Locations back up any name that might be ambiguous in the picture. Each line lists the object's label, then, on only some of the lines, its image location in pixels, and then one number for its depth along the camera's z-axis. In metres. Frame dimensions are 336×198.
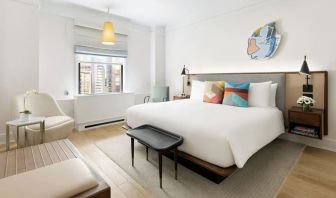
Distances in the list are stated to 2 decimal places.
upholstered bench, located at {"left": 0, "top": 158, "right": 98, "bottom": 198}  1.01
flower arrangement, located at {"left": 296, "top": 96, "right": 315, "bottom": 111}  2.58
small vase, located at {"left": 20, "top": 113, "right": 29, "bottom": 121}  2.38
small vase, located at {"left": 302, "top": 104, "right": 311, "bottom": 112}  2.60
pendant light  2.97
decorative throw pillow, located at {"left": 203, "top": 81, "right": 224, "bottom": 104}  3.23
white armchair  2.50
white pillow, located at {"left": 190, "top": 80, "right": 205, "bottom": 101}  3.74
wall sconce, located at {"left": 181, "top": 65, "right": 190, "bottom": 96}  4.50
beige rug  1.72
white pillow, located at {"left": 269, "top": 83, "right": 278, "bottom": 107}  2.95
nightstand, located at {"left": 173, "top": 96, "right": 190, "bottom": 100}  4.45
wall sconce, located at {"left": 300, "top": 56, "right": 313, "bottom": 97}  2.58
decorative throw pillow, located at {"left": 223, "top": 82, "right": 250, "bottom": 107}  2.89
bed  1.65
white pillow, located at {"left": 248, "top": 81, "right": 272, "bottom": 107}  2.88
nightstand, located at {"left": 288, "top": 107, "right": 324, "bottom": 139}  2.45
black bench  1.76
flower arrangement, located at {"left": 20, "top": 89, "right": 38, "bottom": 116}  2.76
